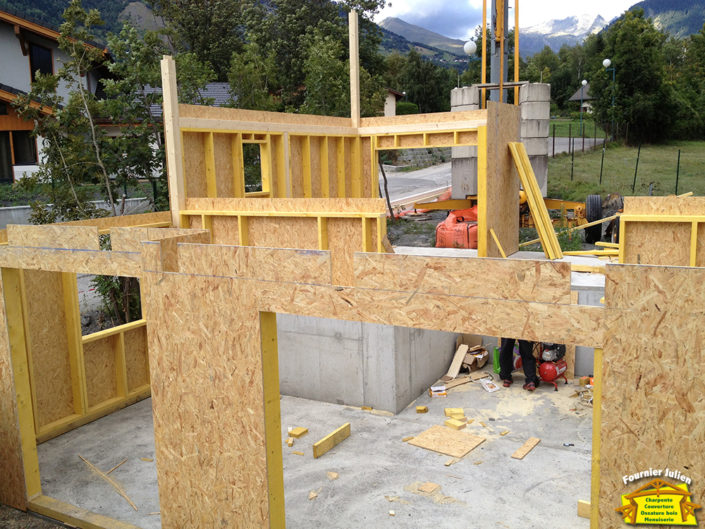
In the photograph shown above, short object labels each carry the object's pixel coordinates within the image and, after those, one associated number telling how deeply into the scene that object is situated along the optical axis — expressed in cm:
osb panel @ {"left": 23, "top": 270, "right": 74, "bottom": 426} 922
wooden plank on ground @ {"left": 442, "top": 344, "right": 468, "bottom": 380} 1180
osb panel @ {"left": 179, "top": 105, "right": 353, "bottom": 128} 1211
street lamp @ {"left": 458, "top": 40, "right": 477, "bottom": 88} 2208
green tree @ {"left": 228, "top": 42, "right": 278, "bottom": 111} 2205
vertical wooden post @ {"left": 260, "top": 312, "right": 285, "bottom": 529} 535
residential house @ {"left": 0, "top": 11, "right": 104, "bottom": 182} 2597
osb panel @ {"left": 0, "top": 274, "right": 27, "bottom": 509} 707
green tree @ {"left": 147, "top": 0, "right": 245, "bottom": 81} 4575
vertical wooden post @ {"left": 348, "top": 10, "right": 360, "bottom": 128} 1612
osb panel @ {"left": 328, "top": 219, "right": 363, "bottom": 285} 1074
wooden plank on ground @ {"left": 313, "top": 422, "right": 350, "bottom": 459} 884
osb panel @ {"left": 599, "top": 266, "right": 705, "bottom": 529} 374
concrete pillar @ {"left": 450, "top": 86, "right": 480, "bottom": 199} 2311
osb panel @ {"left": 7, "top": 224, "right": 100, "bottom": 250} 638
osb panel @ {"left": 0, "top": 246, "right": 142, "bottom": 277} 601
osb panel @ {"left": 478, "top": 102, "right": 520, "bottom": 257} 1431
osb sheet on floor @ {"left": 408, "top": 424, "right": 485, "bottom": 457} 887
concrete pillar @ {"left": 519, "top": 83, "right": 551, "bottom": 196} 2273
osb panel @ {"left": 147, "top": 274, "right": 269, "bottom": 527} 541
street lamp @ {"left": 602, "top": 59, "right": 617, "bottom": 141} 3297
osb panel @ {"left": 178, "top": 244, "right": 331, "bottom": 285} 499
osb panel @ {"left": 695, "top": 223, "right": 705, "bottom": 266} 945
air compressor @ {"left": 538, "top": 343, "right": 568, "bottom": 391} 1108
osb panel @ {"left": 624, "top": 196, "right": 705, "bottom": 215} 945
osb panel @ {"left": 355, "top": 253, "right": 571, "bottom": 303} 416
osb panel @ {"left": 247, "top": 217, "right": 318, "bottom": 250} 1134
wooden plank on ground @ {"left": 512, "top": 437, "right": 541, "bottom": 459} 868
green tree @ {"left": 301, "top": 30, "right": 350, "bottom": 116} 2231
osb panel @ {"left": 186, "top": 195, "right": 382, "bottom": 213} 1050
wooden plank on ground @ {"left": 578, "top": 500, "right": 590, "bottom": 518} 707
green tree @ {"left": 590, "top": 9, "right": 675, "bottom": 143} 4034
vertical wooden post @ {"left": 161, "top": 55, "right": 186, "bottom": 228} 1139
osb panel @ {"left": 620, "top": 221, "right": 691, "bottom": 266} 959
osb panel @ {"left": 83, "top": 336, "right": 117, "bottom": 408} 1018
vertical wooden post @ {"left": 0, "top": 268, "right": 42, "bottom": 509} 703
